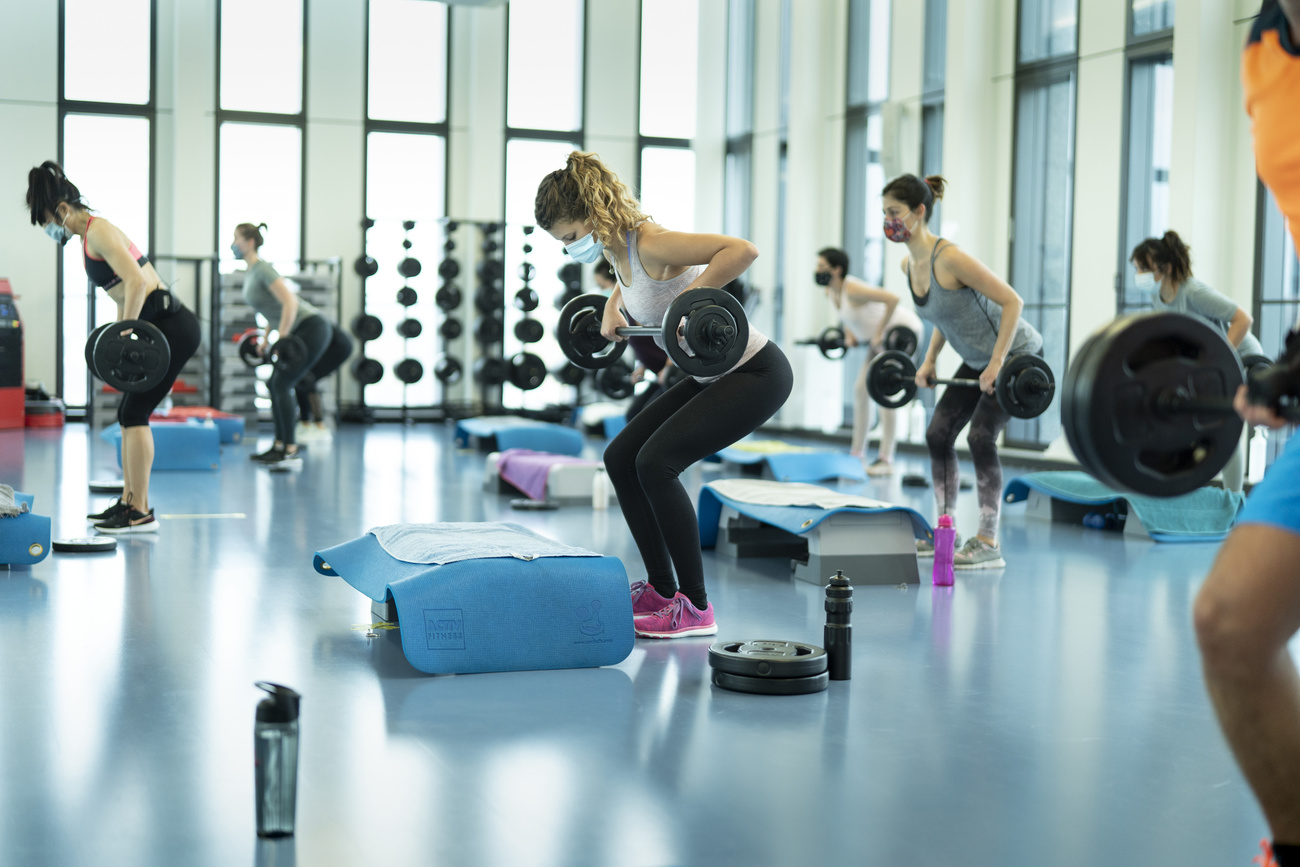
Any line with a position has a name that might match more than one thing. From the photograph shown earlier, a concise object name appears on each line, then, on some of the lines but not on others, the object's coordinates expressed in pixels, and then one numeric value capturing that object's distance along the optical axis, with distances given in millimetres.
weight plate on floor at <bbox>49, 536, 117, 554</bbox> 4770
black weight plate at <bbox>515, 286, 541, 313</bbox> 12877
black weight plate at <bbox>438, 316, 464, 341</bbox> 13086
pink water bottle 4602
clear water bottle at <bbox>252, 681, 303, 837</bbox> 2002
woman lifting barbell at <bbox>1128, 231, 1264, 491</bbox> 5473
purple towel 6758
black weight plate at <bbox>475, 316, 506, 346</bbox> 12961
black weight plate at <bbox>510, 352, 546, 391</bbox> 10752
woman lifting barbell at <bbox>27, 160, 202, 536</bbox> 4867
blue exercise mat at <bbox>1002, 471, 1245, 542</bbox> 5828
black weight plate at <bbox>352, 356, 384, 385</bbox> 12617
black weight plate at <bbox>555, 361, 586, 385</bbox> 12000
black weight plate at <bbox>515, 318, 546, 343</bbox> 12836
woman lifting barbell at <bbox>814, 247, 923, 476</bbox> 7918
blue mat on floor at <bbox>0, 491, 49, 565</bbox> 4320
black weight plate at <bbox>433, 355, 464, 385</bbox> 13000
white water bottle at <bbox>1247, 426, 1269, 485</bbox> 7715
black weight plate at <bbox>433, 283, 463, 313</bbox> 12914
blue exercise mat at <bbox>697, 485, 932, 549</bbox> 4590
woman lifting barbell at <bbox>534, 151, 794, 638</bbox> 3377
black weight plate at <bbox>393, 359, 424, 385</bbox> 12633
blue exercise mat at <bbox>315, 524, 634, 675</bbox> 3098
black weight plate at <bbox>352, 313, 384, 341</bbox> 12578
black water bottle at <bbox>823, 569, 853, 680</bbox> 3176
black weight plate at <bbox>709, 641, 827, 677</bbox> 3037
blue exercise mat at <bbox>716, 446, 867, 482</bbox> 7734
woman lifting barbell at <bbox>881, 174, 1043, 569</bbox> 4645
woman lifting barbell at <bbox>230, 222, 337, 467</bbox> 7559
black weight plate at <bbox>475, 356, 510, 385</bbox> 12914
